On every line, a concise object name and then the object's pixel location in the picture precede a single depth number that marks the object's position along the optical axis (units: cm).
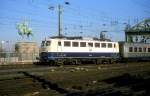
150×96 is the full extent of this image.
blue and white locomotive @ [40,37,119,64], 3722
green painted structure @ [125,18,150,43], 8500
